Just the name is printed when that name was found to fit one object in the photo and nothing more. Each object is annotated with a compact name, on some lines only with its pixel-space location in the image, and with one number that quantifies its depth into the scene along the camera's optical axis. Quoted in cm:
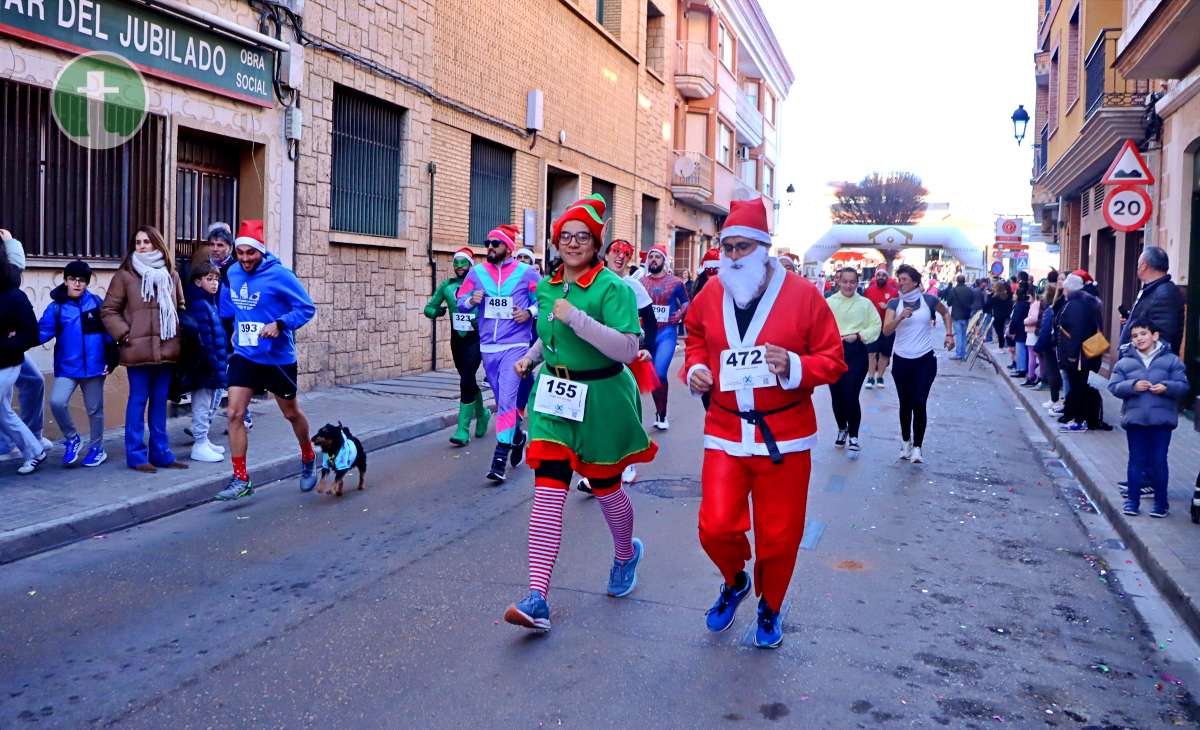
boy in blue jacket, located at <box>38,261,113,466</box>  842
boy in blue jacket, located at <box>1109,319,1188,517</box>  762
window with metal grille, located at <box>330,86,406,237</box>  1439
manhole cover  822
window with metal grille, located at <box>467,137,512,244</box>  1848
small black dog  795
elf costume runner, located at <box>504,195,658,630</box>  502
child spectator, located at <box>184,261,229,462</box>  895
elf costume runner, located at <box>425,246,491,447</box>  996
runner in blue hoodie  770
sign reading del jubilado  916
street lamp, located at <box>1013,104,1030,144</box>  2589
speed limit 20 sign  1141
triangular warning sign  1148
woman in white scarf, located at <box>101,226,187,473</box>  834
